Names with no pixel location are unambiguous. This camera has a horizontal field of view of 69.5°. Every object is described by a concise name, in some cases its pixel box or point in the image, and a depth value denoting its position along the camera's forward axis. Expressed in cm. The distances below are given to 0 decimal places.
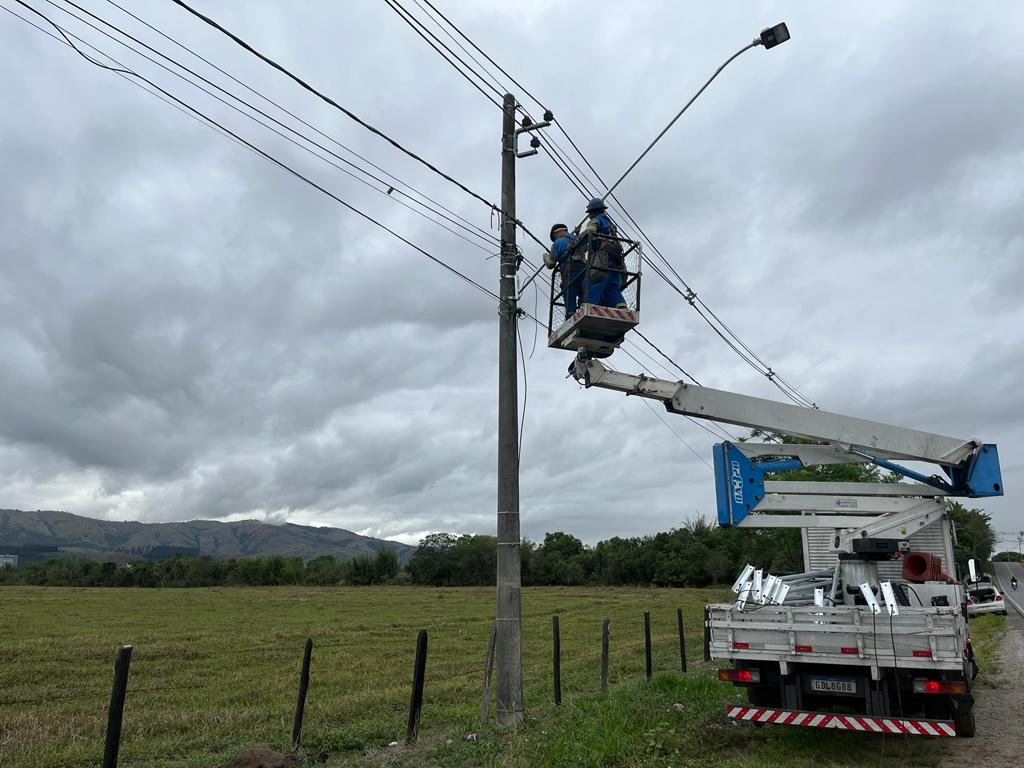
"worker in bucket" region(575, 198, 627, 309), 940
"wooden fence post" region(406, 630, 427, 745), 877
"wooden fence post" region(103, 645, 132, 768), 641
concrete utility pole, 927
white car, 1164
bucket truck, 738
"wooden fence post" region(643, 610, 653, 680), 1365
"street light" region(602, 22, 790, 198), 838
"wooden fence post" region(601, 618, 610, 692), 1208
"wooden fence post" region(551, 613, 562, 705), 1081
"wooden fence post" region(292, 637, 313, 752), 851
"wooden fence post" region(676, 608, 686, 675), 1460
